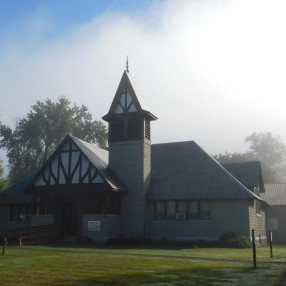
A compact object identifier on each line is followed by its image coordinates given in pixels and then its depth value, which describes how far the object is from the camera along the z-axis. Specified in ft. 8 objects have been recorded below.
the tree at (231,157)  223.10
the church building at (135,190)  92.99
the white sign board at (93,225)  92.84
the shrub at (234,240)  85.46
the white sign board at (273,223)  135.44
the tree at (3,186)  146.51
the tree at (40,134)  202.69
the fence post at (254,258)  43.52
